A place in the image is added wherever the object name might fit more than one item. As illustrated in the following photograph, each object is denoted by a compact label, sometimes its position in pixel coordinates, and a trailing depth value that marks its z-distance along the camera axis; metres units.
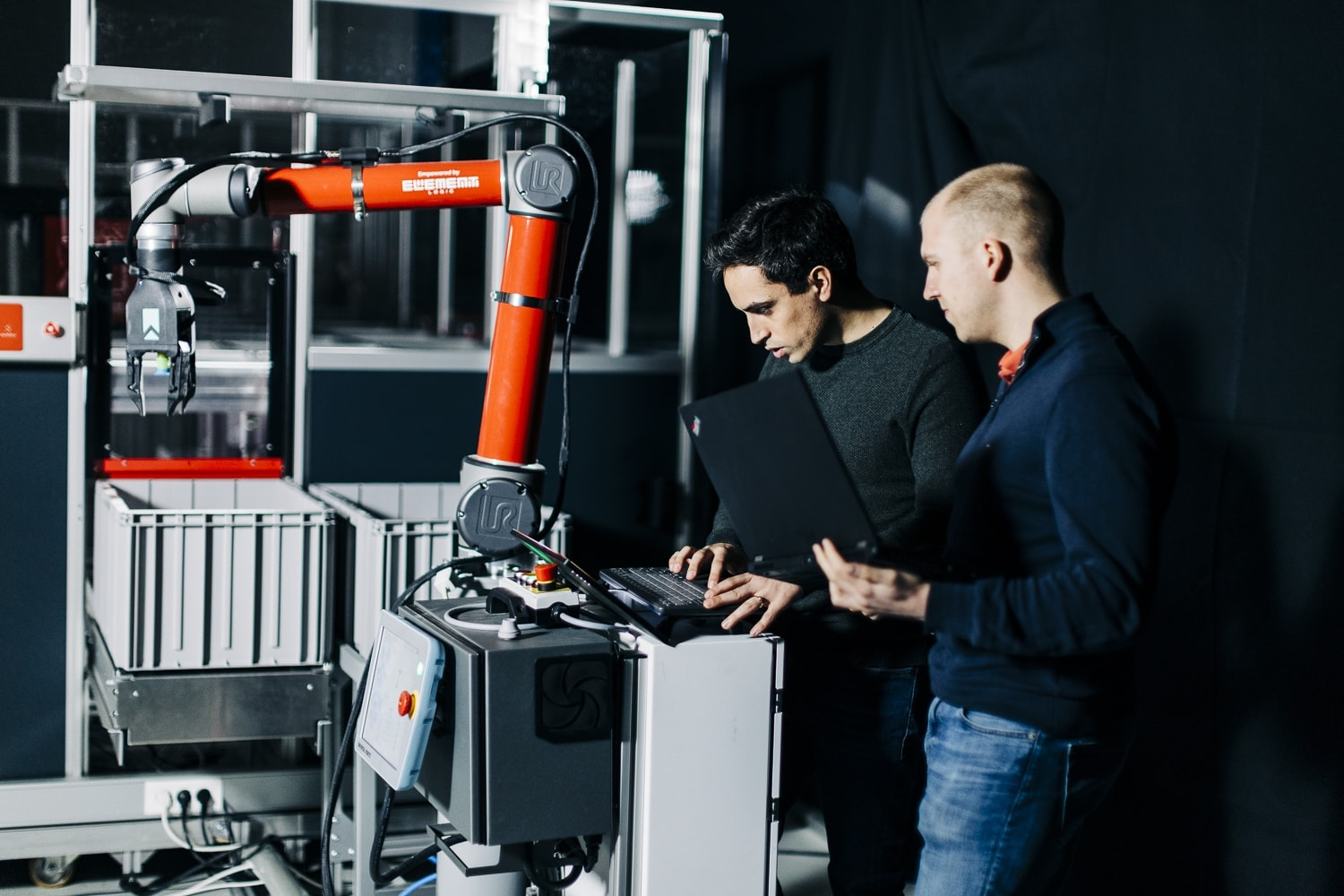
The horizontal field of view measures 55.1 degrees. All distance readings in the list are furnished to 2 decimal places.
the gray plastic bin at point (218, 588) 2.32
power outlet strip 2.78
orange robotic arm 1.85
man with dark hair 1.84
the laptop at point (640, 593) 1.70
